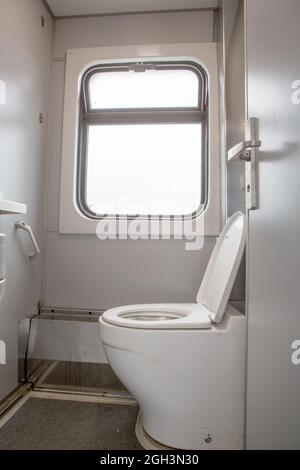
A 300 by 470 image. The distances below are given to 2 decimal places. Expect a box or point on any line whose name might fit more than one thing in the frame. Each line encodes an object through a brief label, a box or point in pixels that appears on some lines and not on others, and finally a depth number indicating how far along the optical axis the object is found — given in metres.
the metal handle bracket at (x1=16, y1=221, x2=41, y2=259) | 1.31
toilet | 0.95
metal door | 0.62
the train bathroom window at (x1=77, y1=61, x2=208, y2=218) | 1.65
